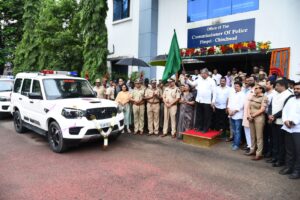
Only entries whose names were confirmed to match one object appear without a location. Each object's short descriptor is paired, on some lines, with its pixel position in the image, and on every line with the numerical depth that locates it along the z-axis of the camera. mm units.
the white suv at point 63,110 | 6309
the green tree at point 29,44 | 19781
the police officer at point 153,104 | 8648
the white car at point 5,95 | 11117
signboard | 11109
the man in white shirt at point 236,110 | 6793
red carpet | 7219
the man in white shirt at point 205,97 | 7371
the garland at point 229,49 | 10489
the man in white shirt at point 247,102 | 6504
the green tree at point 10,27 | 22562
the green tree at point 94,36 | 14039
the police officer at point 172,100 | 8172
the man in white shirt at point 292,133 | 4887
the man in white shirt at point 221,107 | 7570
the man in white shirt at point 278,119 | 5453
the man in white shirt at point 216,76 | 11370
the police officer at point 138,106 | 8805
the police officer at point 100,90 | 10383
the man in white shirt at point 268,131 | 6168
